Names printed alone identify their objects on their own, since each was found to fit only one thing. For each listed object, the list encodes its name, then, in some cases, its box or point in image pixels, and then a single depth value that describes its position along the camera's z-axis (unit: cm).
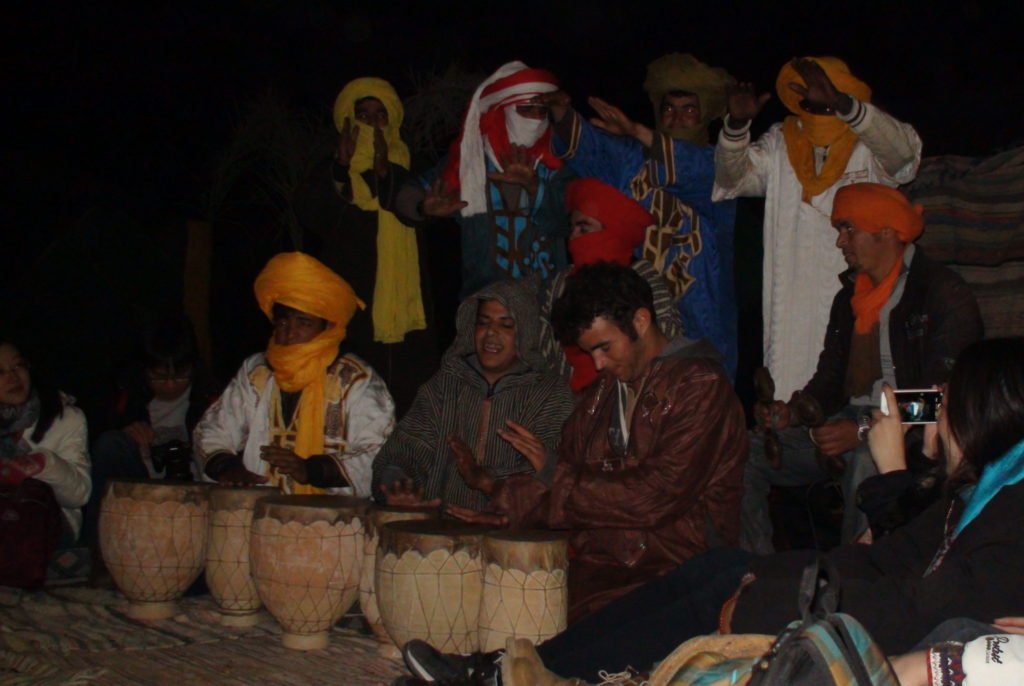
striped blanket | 476
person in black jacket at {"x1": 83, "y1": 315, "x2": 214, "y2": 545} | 559
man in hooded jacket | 446
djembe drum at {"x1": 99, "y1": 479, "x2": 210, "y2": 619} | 434
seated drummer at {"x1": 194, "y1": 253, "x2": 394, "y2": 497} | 473
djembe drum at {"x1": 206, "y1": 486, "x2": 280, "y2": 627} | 428
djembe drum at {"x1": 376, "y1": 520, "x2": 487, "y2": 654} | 362
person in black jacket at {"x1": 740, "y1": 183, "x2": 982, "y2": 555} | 408
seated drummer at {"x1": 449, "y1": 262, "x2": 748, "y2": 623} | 357
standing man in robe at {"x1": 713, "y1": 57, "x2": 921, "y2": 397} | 472
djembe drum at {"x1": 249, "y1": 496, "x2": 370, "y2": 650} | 396
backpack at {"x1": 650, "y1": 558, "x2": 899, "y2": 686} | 187
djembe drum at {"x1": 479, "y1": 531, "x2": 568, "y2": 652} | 348
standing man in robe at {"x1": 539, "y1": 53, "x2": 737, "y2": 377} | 500
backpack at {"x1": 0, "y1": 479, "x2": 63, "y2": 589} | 467
